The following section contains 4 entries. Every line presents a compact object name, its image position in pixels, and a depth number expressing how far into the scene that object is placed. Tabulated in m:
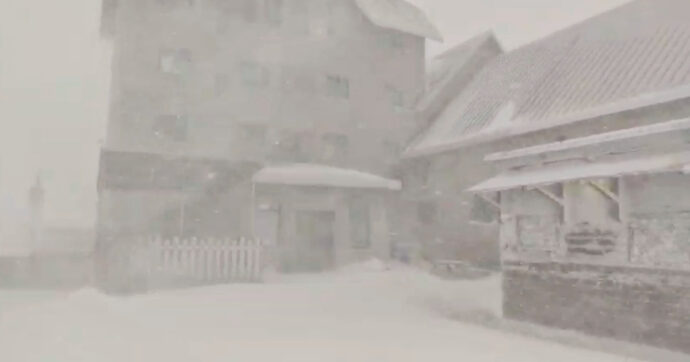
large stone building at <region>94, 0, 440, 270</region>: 17.34
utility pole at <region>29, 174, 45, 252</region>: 25.88
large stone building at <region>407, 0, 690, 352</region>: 7.33
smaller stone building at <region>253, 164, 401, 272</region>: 19.12
